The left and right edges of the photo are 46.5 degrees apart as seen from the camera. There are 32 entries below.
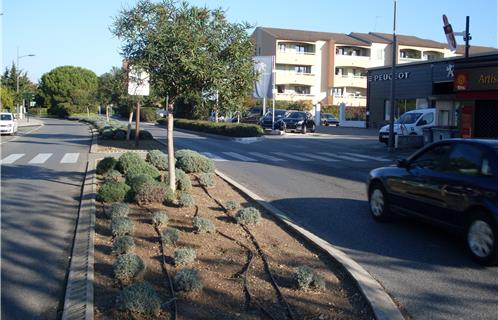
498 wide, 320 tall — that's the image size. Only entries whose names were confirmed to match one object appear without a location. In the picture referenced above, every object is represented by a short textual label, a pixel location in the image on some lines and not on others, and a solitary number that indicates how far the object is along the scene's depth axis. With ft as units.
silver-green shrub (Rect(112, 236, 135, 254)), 21.17
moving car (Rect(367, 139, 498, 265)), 21.79
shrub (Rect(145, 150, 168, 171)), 45.47
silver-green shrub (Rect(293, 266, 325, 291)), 17.94
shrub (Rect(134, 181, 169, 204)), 30.45
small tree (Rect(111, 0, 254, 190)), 30.50
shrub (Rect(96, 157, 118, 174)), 43.09
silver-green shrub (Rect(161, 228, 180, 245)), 22.94
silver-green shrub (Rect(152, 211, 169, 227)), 25.91
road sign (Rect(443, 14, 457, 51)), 92.26
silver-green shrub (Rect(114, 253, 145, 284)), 18.37
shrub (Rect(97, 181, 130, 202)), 31.60
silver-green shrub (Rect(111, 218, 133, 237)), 23.95
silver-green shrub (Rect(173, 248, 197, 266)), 20.08
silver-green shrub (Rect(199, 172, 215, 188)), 38.70
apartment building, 239.50
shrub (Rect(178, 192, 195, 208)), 30.27
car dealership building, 51.44
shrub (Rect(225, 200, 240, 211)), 30.57
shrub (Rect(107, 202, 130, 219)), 26.68
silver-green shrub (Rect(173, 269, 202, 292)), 17.34
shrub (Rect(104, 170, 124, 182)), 38.39
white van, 91.71
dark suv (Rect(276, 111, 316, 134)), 133.49
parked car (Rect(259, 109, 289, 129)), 137.80
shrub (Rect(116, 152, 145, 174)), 40.34
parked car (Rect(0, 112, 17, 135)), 112.88
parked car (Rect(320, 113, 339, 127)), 189.37
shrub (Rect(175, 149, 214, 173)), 43.96
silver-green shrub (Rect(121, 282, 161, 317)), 15.49
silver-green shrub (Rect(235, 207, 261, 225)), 26.94
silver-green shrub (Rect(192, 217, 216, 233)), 24.84
